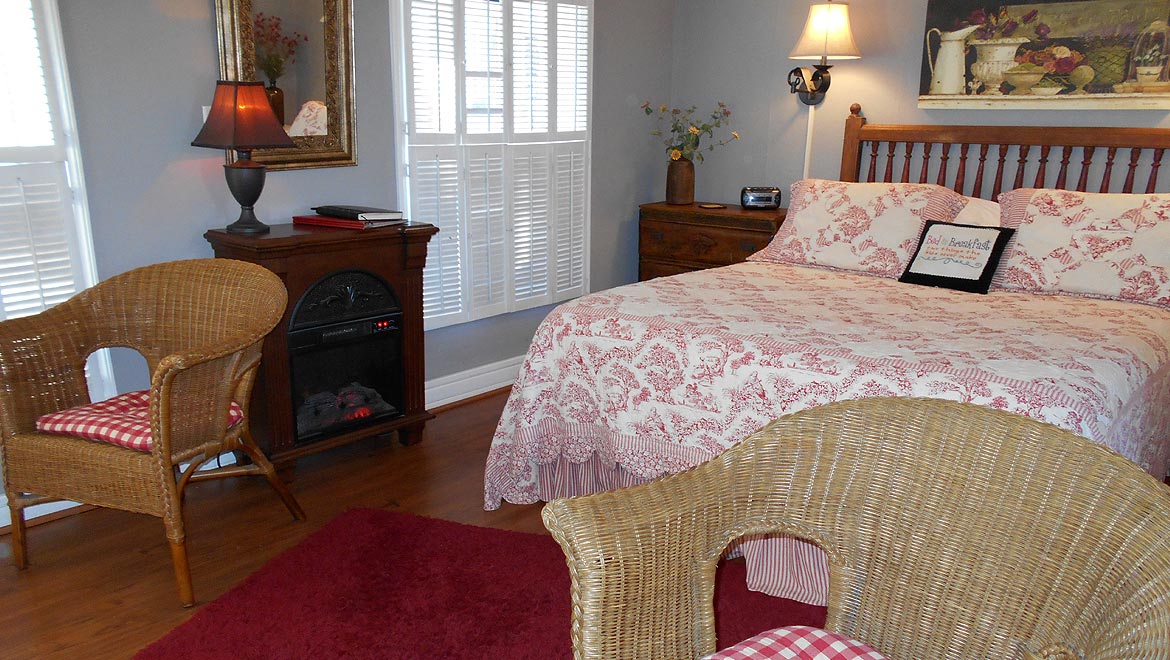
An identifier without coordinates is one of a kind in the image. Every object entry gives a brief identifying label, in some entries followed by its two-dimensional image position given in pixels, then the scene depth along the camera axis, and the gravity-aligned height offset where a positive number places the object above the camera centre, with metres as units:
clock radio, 4.47 -0.40
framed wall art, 3.47 +0.27
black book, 3.20 -0.36
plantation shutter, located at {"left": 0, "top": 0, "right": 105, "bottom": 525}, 2.56 -0.20
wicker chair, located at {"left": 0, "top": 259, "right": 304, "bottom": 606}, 2.29 -0.73
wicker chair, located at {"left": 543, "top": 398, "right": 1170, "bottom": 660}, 1.27 -0.62
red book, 3.14 -0.39
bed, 2.30 -0.61
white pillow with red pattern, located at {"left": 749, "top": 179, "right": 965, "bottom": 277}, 3.51 -0.42
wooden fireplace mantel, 2.93 -0.54
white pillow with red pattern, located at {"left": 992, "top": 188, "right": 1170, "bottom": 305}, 3.02 -0.43
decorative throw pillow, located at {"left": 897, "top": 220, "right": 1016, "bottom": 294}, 3.24 -0.50
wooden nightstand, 4.30 -0.59
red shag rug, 2.19 -1.29
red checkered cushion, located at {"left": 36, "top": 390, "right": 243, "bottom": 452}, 2.31 -0.83
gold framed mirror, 3.01 +0.15
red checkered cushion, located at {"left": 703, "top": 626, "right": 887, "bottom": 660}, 1.36 -0.81
